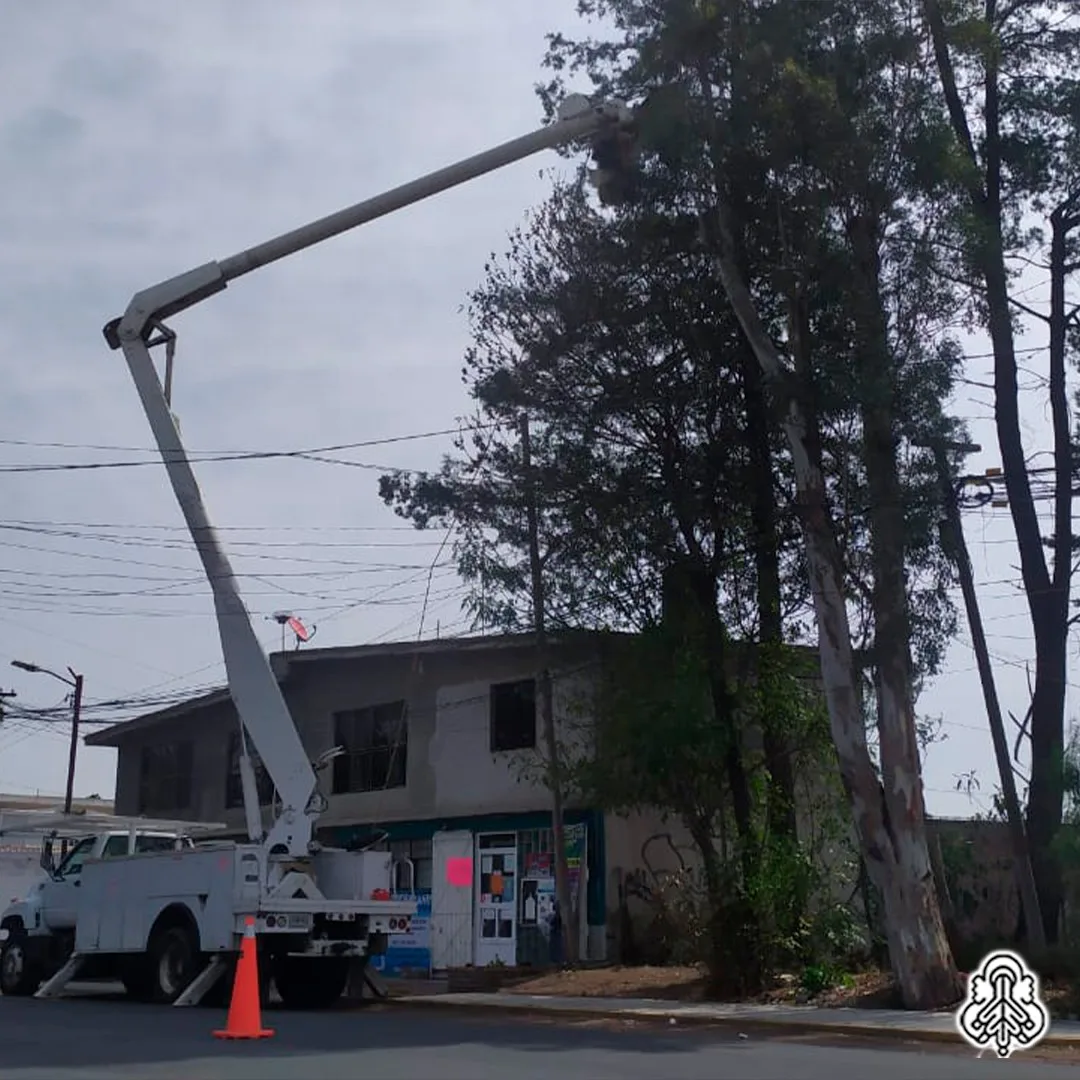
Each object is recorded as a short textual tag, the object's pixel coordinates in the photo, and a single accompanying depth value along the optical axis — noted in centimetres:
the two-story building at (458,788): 2998
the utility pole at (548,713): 2508
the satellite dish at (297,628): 2150
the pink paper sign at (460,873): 3206
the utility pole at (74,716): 4694
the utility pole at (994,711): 2170
